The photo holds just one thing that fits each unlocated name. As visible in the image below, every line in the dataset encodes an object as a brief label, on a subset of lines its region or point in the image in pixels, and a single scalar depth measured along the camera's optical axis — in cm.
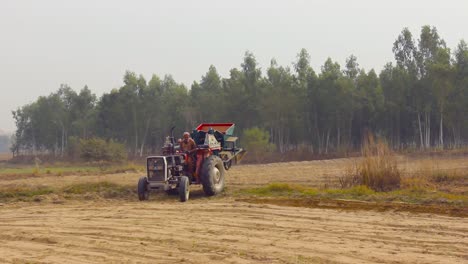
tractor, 1369
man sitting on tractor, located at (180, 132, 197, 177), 1453
